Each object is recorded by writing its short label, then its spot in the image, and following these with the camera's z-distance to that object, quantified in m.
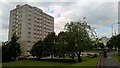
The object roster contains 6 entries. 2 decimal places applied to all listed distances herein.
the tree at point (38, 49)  22.93
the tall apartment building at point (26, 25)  37.14
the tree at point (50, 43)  21.44
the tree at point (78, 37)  17.67
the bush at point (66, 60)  18.76
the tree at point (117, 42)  21.35
